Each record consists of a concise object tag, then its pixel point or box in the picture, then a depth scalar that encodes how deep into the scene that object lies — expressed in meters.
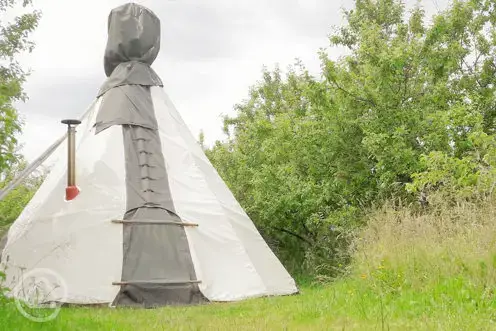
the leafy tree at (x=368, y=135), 9.48
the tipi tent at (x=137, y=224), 6.87
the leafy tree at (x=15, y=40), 12.39
